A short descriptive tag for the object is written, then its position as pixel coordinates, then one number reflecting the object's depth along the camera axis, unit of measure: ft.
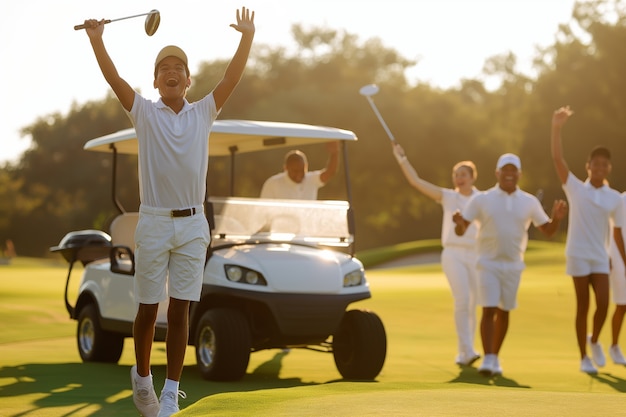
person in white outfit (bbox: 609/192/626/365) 40.09
